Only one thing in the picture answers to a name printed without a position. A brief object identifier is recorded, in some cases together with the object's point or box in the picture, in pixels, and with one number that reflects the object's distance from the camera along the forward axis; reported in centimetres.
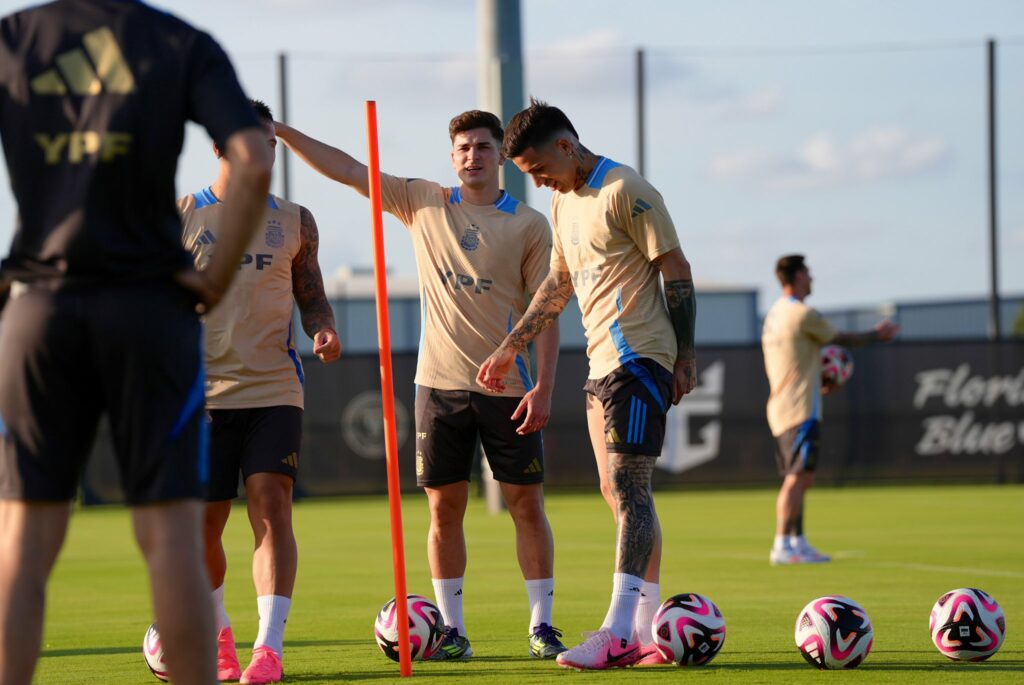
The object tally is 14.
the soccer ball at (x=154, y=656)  1233
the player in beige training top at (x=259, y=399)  1245
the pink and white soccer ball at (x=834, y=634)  1251
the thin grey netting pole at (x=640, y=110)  5106
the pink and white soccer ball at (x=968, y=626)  1291
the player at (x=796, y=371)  2439
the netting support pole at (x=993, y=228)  4925
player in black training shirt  748
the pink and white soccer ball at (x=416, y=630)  1343
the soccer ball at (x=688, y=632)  1277
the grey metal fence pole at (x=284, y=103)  4734
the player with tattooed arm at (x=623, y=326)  1270
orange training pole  1241
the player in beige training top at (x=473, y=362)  1408
